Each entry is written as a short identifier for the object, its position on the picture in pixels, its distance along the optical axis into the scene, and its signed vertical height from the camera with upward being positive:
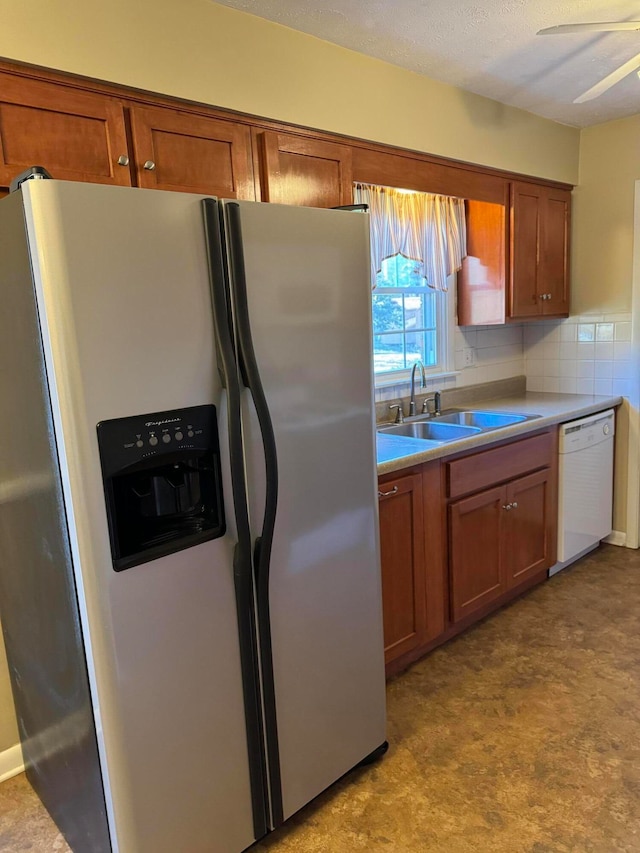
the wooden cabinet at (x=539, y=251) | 3.41 +0.31
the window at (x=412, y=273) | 2.96 +0.21
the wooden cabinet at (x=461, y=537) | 2.48 -0.99
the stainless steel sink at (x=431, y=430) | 3.13 -0.58
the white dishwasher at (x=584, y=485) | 3.38 -1.00
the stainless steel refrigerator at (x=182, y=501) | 1.34 -0.43
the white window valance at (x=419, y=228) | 2.90 +0.41
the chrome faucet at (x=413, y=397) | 3.30 -0.43
